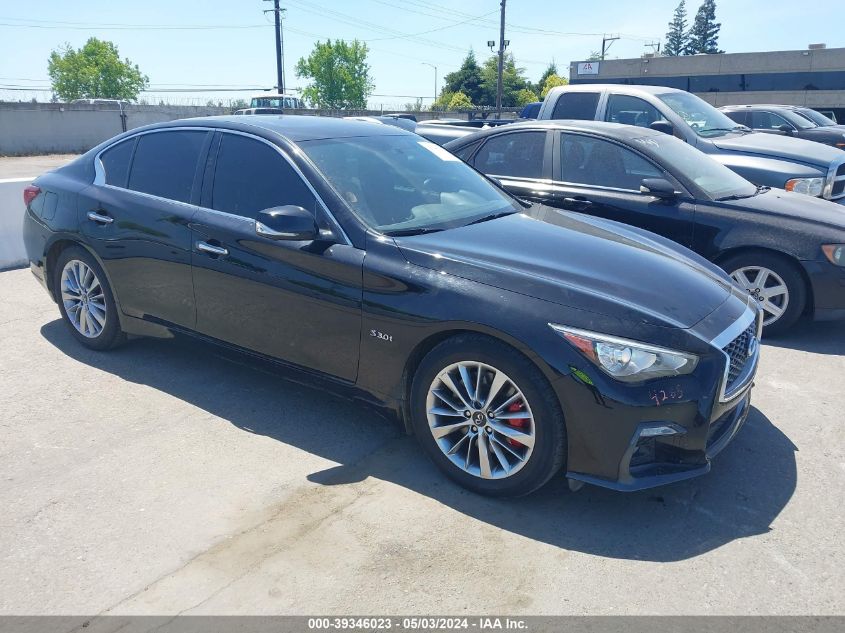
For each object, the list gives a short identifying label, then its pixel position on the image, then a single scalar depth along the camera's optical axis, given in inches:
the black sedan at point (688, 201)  219.0
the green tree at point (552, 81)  3254.9
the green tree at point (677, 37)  4313.5
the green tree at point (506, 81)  3745.1
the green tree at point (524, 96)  3410.4
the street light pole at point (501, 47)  1902.1
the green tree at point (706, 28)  4220.0
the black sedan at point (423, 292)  121.0
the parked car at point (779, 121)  622.8
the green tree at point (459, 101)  3221.0
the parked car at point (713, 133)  313.7
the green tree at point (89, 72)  3718.0
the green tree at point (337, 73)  3661.4
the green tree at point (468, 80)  3811.5
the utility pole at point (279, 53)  1724.9
